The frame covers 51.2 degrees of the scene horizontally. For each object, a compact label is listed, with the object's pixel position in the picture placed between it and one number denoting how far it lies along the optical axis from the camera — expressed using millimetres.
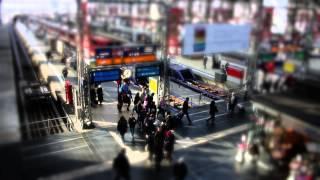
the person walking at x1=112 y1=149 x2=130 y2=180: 9031
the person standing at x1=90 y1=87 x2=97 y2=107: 15716
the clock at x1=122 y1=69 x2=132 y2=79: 16356
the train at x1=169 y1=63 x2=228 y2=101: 17252
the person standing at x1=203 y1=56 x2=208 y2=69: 15992
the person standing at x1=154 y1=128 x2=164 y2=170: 10109
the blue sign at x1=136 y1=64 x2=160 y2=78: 12594
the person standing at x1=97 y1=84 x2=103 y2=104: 15570
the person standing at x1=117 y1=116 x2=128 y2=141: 11422
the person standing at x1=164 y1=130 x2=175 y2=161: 10453
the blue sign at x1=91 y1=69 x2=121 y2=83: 12031
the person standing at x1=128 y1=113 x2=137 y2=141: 11734
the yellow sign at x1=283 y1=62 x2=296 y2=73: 9094
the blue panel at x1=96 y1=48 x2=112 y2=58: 10349
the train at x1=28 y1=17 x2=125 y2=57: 9969
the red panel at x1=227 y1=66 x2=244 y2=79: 11900
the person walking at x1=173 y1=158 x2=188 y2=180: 8930
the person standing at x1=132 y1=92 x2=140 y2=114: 14502
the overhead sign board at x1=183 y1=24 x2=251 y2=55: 9555
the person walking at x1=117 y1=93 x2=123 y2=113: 14727
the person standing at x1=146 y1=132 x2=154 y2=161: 10367
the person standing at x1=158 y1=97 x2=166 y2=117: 13766
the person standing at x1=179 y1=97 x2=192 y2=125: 13297
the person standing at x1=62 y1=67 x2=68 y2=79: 17844
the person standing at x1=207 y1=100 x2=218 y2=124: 13211
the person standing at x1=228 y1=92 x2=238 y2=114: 13410
